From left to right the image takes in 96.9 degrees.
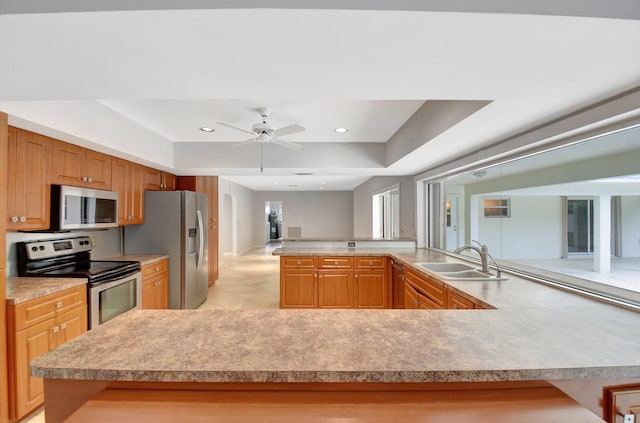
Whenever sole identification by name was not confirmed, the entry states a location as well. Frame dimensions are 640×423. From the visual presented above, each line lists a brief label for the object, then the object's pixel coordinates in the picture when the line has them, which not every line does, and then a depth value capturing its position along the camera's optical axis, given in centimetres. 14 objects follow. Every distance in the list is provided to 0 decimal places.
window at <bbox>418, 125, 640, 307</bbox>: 162
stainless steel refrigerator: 386
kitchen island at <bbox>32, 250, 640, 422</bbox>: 86
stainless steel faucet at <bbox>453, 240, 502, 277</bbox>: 244
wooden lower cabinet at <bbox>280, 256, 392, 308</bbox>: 377
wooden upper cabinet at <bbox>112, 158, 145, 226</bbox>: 330
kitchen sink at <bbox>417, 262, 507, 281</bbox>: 225
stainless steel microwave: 245
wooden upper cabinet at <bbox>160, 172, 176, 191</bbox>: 434
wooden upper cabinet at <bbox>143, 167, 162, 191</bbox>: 386
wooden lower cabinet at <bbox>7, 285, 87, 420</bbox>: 187
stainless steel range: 247
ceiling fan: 276
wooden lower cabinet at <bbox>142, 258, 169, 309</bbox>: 336
